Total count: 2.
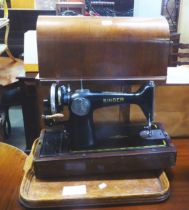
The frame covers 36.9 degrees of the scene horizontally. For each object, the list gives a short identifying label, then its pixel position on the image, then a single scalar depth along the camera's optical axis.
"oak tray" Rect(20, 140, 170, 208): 0.92
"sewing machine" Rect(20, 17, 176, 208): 0.97
